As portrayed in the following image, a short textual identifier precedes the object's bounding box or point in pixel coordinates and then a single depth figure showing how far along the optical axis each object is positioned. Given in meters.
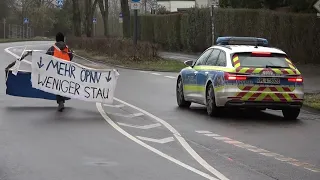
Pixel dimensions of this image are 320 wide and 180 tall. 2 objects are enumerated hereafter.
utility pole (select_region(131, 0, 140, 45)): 34.50
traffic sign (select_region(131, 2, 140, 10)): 34.50
